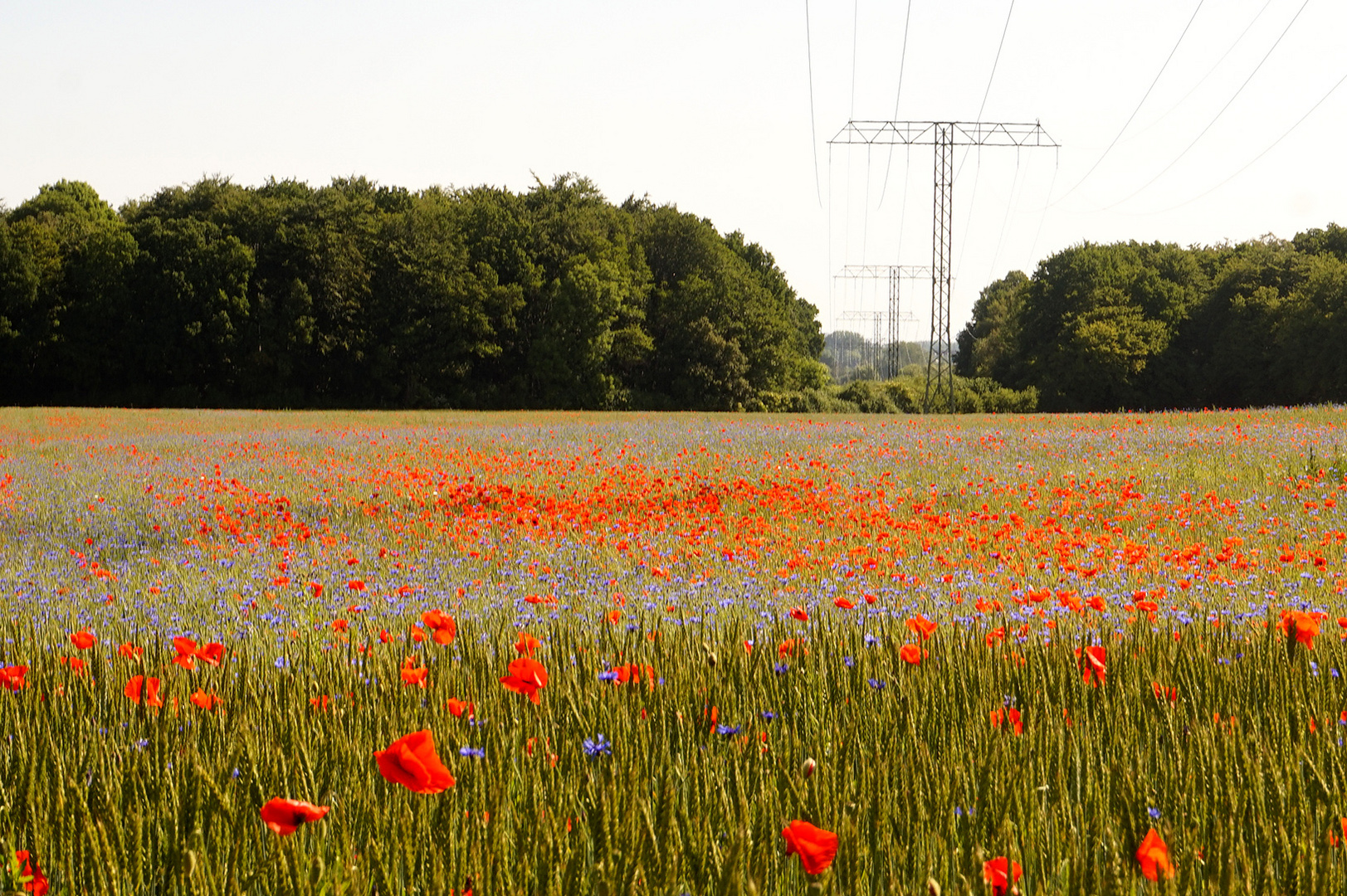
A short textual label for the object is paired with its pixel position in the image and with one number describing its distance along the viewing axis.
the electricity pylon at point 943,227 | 79.31
